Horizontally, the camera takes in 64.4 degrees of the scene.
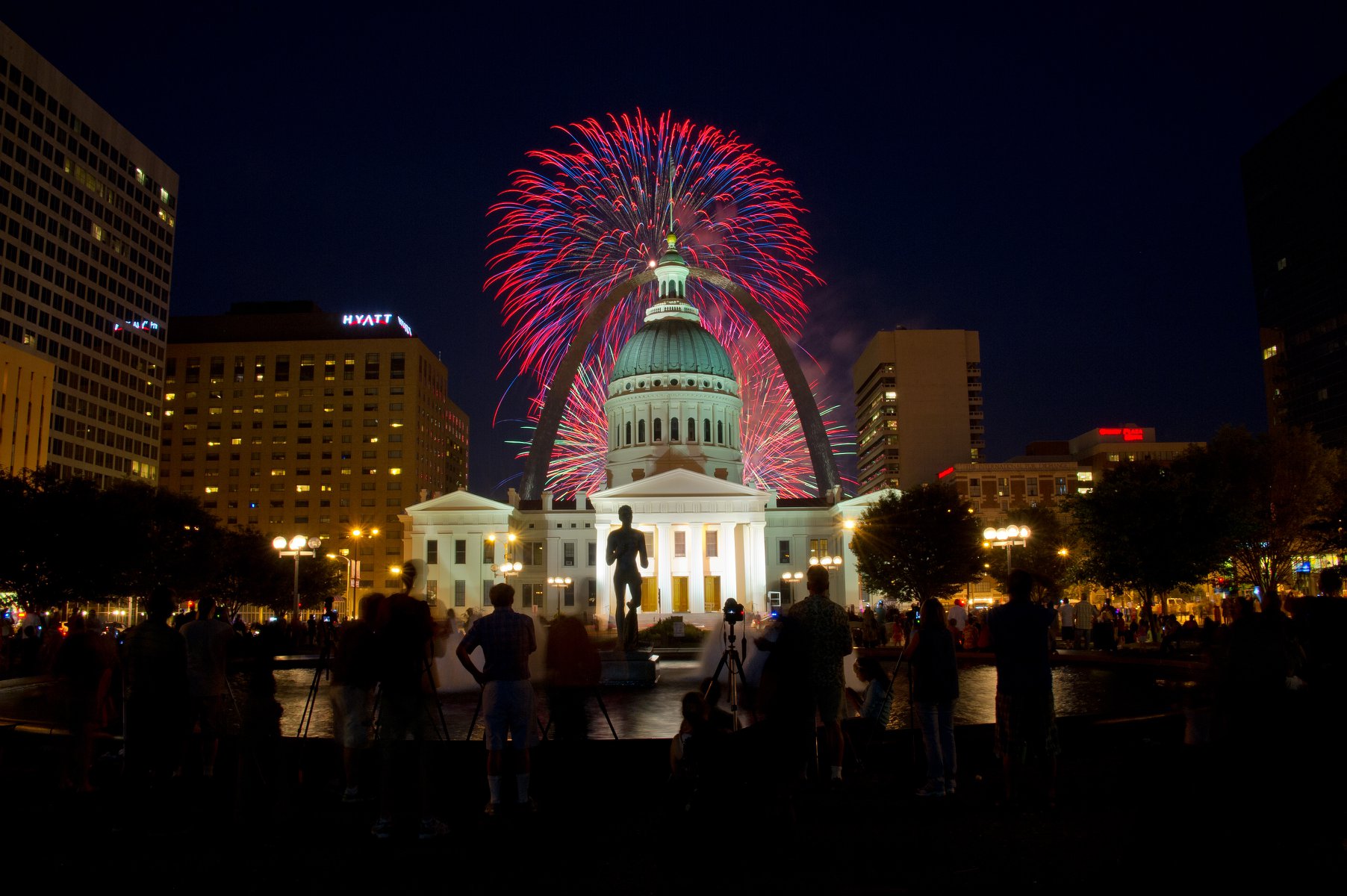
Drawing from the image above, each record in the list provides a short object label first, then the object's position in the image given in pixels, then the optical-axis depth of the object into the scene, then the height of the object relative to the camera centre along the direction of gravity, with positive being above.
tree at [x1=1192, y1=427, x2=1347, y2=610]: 63.66 +6.42
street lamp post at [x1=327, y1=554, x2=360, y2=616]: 61.92 +2.13
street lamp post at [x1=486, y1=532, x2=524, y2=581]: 57.81 +2.20
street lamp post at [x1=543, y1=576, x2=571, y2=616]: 84.06 +1.79
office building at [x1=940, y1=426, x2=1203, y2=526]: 115.31 +12.55
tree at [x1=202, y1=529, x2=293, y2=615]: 75.25 +2.49
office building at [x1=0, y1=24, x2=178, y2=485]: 90.06 +32.40
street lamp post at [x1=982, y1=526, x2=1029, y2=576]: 39.22 +2.49
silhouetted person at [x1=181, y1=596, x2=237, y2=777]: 12.24 -0.59
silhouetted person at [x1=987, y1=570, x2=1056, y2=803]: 10.35 -0.88
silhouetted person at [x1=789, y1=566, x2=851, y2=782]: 11.02 -0.48
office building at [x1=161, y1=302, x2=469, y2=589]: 149.38 +24.68
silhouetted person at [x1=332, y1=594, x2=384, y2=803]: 10.23 -0.68
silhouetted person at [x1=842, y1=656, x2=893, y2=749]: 12.47 -1.16
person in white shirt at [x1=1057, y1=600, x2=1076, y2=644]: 40.69 -0.98
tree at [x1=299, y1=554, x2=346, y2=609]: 90.75 +2.37
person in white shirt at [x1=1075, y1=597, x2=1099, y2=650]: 43.53 -0.76
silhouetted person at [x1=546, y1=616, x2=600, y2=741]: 11.11 -0.74
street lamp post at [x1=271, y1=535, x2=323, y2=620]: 37.30 +2.25
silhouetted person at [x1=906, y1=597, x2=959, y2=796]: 10.88 -0.95
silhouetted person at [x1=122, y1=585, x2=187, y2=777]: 10.45 -0.79
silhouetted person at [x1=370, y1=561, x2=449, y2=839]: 9.80 -0.68
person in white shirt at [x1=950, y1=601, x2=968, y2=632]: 40.59 -0.63
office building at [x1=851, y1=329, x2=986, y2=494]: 158.75 +29.24
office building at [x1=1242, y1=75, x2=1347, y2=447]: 121.31 +40.93
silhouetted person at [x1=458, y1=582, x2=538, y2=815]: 10.30 -0.79
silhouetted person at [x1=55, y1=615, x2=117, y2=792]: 11.81 -0.83
